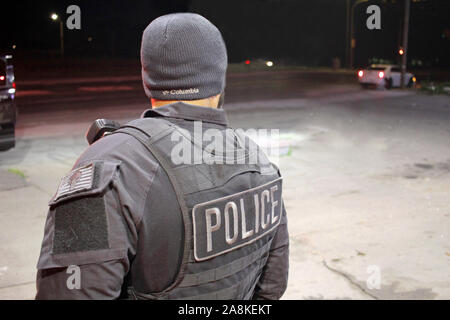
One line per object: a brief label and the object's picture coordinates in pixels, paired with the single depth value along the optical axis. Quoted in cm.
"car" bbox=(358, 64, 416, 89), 2300
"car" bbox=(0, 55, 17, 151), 821
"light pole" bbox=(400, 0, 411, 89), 2153
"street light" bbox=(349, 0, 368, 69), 3819
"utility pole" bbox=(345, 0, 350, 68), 4312
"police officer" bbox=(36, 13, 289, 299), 127
